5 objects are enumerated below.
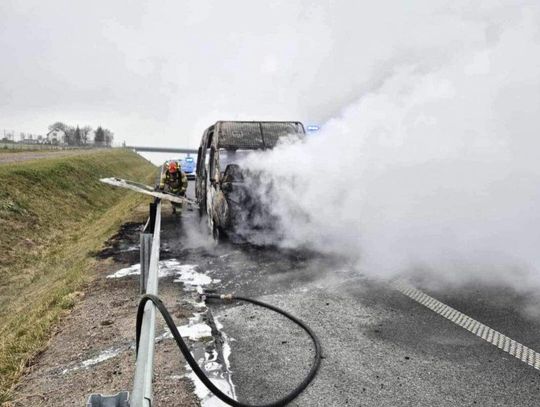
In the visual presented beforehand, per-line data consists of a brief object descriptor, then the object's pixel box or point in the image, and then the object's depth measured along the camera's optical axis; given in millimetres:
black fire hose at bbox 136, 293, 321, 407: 2678
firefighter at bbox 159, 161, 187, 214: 13289
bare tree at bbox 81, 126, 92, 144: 101750
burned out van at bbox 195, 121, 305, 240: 8383
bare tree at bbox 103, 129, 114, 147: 110200
